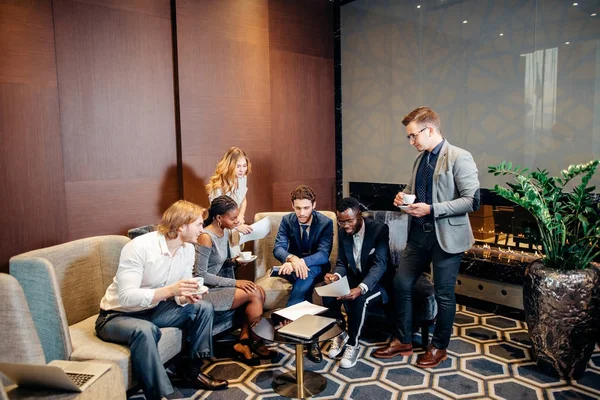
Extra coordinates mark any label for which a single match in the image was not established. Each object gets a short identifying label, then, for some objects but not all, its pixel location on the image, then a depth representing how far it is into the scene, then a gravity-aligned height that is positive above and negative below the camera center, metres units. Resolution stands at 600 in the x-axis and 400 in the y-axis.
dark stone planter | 2.82 -1.01
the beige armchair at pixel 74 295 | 2.41 -0.78
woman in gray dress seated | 3.15 -0.88
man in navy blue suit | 3.32 -0.69
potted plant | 2.83 -0.81
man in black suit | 3.16 -0.81
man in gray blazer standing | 2.96 -0.48
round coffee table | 2.58 -1.26
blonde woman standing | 3.91 -0.17
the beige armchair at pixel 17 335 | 1.97 -0.74
